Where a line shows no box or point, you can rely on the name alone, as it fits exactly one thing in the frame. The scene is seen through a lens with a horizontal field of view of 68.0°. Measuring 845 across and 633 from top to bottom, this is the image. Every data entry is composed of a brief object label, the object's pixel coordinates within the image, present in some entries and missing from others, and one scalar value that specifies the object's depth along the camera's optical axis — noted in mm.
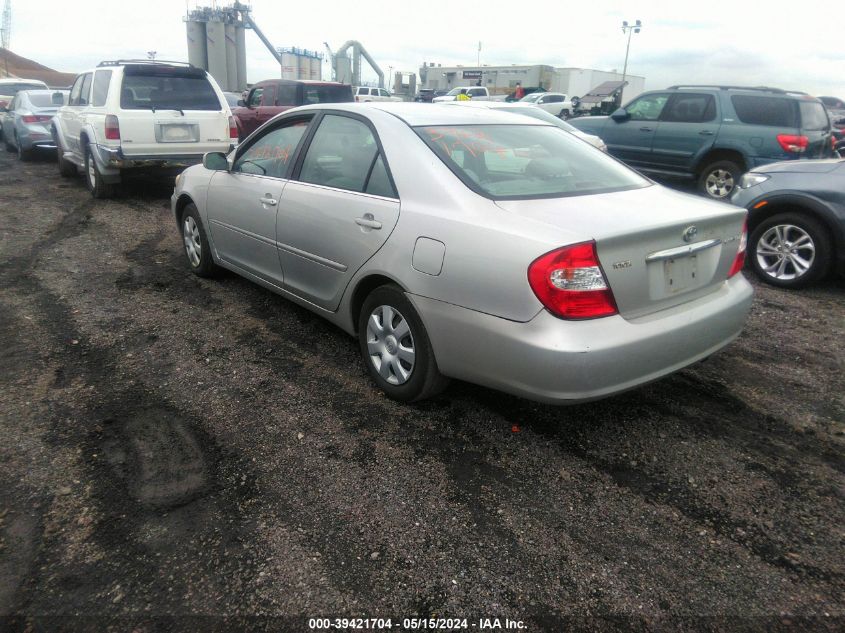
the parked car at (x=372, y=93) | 32625
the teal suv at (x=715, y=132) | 8805
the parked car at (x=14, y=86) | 17688
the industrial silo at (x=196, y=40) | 57938
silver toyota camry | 2660
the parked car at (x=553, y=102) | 28562
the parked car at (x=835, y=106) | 23044
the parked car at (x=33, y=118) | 13195
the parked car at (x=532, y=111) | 9375
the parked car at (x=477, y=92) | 36469
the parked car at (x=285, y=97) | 14891
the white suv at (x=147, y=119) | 8555
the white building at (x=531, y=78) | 46156
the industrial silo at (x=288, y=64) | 59750
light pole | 46094
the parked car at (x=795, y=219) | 5453
